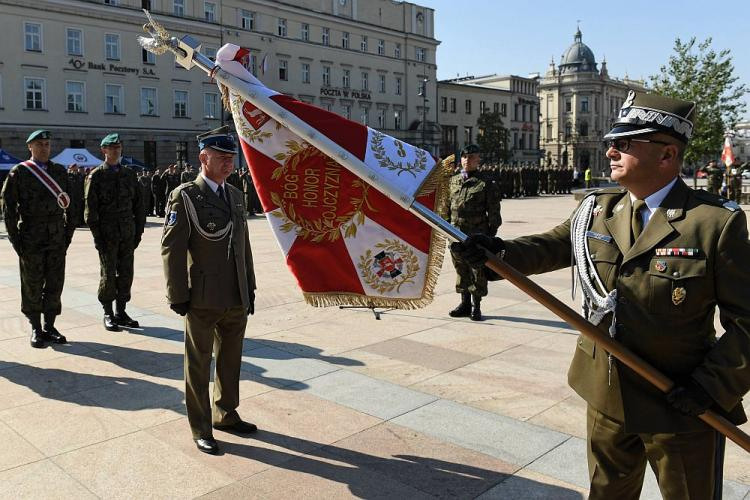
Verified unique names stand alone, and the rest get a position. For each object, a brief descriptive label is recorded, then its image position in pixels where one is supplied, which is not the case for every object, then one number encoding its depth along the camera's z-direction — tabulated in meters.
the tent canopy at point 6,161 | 24.91
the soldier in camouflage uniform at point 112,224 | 7.27
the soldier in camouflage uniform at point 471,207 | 8.08
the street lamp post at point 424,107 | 62.12
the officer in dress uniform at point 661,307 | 2.33
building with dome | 108.88
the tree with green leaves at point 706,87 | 28.02
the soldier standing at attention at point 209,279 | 4.22
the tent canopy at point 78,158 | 28.77
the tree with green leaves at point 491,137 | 72.88
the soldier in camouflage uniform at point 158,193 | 24.64
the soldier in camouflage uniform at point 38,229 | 6.61
